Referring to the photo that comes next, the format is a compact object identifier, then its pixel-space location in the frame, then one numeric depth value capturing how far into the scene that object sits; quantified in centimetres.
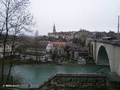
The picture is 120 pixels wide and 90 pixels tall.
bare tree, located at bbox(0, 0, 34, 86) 259
